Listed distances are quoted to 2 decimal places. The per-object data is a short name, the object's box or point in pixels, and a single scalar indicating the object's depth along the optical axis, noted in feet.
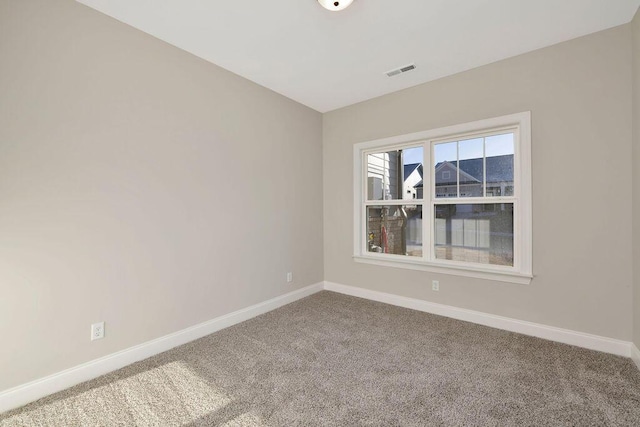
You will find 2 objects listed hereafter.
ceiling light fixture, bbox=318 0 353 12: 6.31
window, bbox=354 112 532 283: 9.04
